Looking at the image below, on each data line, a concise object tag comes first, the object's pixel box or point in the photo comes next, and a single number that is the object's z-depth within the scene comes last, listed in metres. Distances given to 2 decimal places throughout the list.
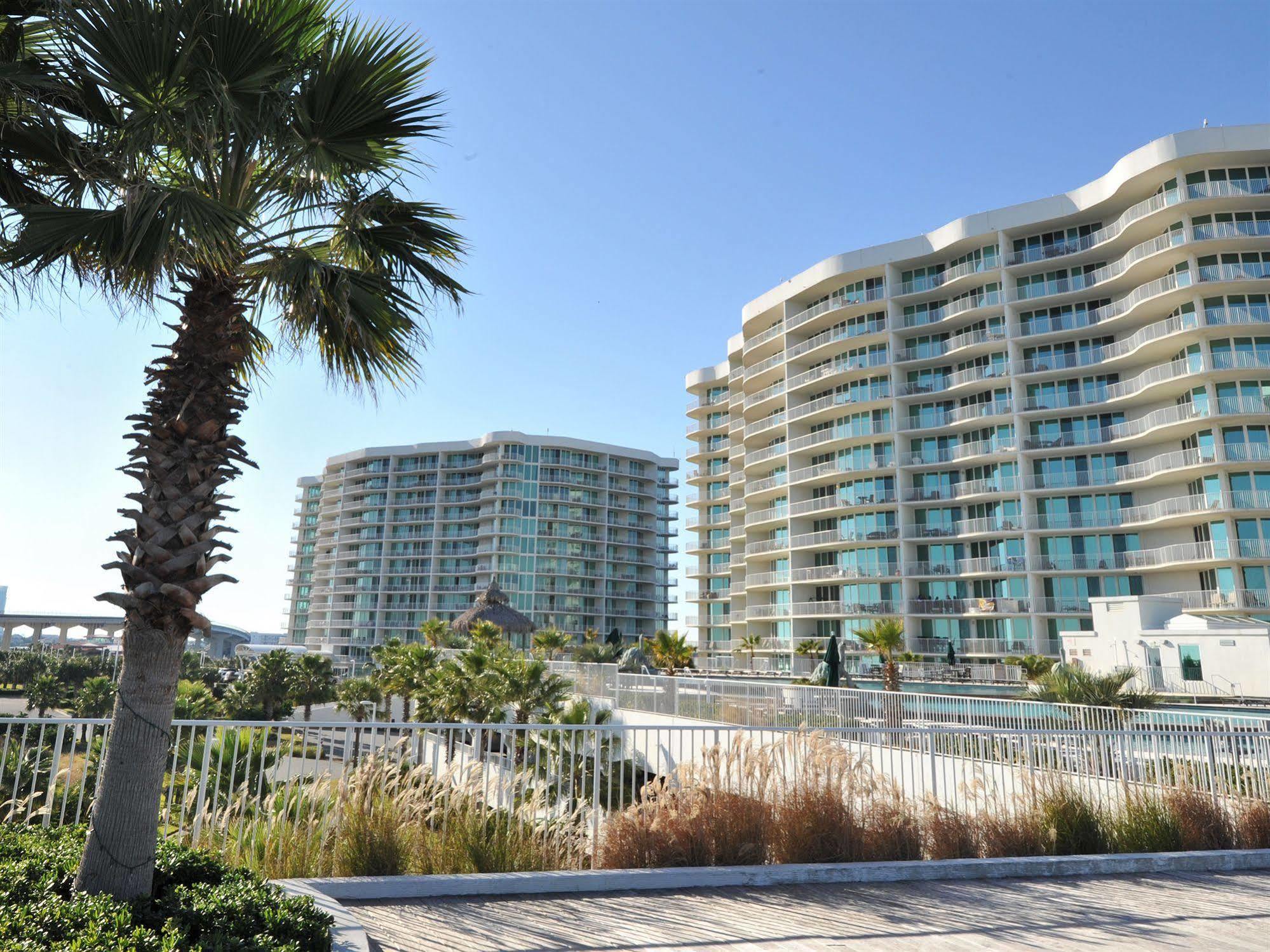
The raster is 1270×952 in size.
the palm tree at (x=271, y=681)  44.16
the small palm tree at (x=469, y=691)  23.44
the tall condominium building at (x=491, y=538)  92.69
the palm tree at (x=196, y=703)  26.28
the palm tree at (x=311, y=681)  45.72
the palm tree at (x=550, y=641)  46.59
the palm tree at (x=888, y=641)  32.25
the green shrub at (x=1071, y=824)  7.50
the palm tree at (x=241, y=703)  42.97
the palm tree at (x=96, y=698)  33.25
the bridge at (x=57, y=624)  86.00
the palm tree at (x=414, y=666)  32.97
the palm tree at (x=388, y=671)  35.09
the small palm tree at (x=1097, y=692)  18.77
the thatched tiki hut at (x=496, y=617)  37.12
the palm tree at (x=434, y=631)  49.62
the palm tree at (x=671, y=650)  42.84
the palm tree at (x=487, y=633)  34.53
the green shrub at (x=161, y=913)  3.59
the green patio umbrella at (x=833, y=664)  25.09
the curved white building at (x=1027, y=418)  38.81
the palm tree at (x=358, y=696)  41.44
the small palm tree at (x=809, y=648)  50.12
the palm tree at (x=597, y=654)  40.66
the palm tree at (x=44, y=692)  40.81
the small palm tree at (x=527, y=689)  22.95
